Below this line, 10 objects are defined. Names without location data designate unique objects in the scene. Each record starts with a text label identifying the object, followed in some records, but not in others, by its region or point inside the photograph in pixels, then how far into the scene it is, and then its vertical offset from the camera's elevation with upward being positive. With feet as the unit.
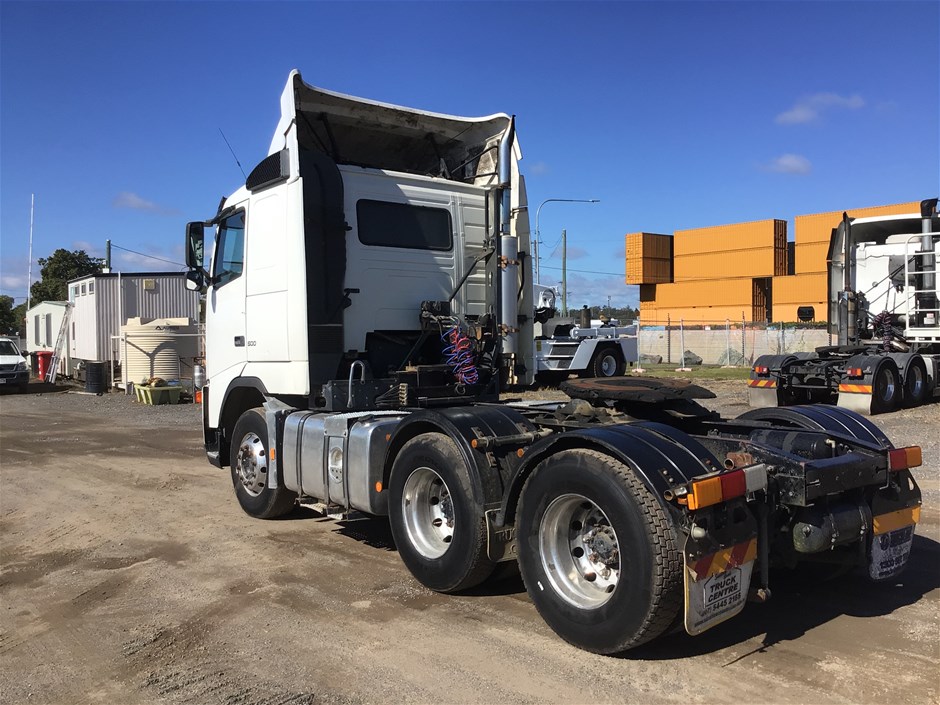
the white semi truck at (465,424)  12.28 -1.72
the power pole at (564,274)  129.64 +12.99
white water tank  78.79 +0.05
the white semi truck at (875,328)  44.91 +0.96
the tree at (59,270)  195.42 +21.82
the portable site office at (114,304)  88.94 +5.71
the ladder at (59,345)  98.68 +0.96
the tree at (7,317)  198.59 +9.57
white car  81.61 -2.04
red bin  100.27 -1.01
